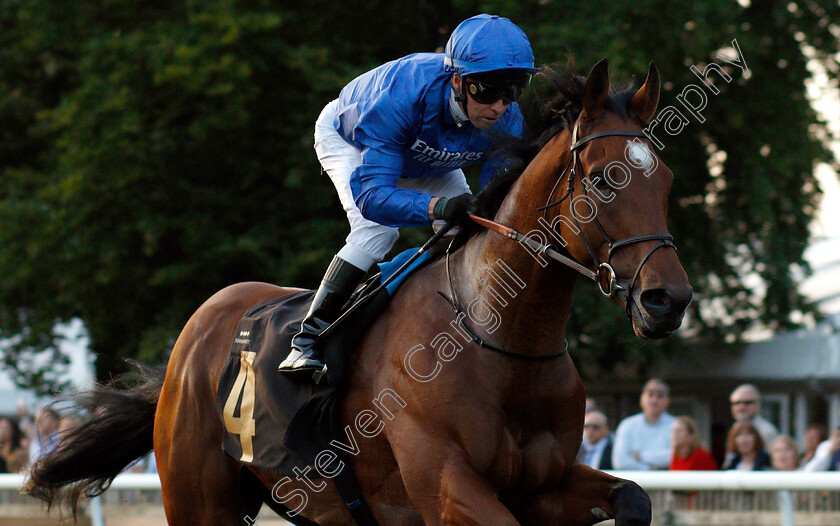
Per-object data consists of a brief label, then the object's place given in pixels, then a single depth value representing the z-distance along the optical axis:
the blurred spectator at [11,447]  18.03
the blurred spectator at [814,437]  14.99
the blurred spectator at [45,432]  10.37
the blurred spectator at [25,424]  19.40
